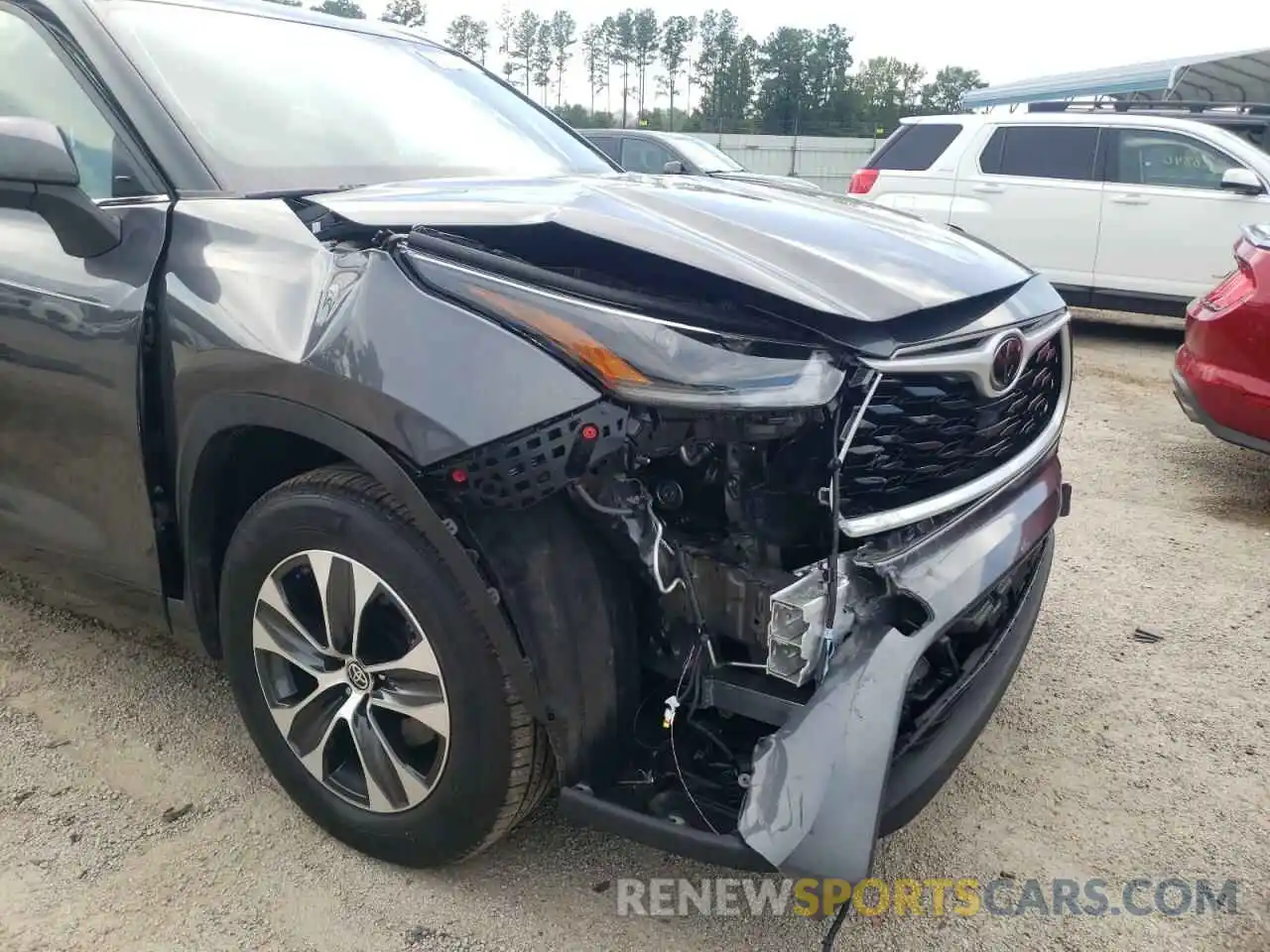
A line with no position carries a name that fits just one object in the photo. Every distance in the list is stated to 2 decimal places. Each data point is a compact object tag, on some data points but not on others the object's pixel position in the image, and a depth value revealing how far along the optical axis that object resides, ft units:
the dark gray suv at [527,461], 5.56
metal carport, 56.03
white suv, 26.40
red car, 13.76
